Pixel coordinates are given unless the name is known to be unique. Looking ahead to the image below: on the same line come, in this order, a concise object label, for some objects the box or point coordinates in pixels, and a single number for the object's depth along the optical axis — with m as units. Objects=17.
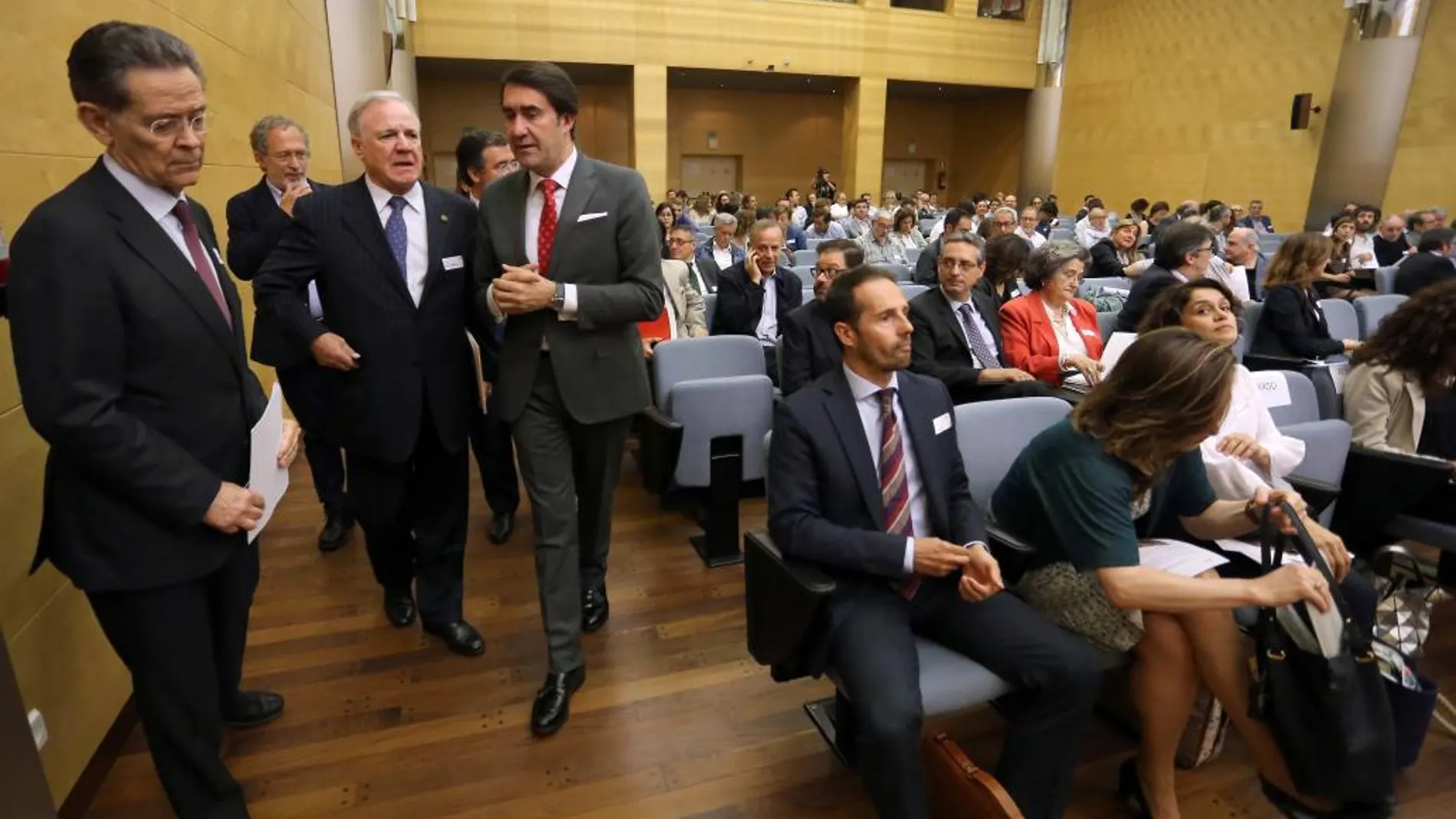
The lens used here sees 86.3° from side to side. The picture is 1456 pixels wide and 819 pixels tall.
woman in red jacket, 3.28
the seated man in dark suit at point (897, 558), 1.57
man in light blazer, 4.09
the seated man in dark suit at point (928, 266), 5.51
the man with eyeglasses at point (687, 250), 4.61
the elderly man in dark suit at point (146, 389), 1.24
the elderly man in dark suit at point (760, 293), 4.01
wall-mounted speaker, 11.29
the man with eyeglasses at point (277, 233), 2.63
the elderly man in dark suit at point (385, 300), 2.05
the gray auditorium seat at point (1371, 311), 4.52
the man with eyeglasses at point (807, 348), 2.89
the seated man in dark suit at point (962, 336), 3.21
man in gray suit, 1.94
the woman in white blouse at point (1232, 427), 2.06
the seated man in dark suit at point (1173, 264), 3.50
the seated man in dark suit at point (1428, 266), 5.50
